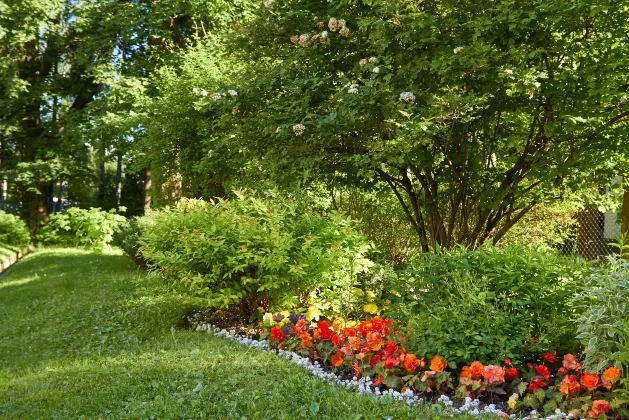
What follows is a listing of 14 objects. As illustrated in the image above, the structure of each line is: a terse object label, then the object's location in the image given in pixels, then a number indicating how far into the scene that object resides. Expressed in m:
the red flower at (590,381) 3.01
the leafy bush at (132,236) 10.37
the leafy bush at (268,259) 5.10
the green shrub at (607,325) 3.07
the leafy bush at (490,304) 3.52
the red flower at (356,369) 3.69
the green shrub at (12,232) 16.83
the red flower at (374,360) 3.73
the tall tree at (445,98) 5.52
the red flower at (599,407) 2.87
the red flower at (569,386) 3.06
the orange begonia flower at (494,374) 3.16
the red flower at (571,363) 3.30
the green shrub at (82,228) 16.38
